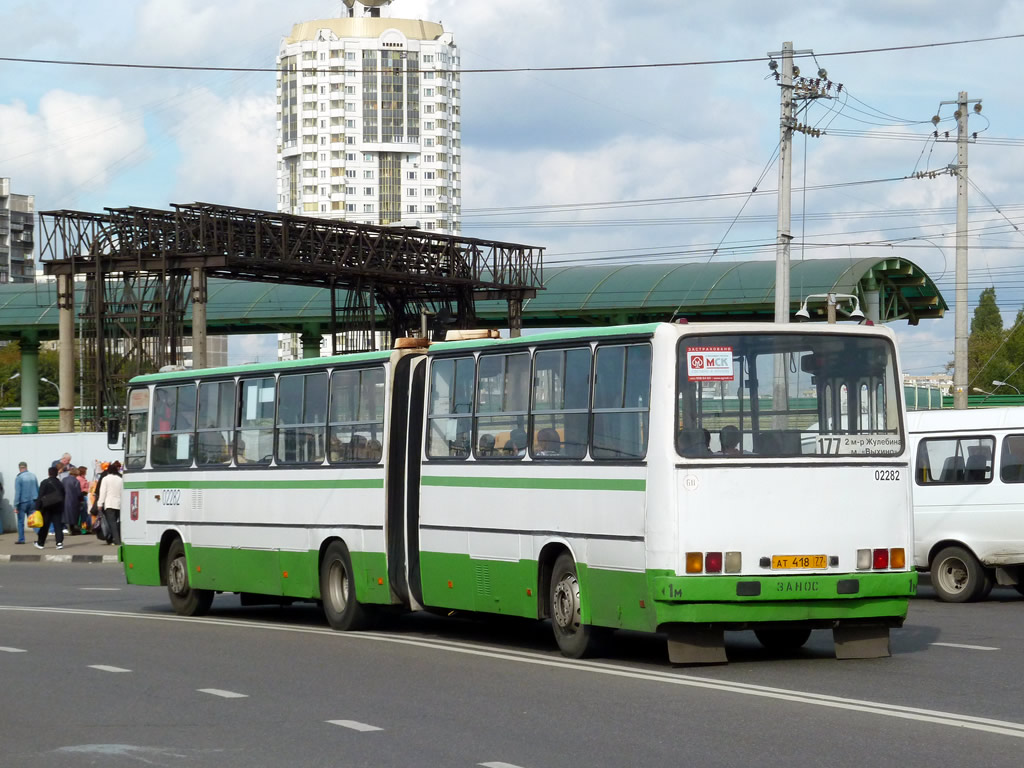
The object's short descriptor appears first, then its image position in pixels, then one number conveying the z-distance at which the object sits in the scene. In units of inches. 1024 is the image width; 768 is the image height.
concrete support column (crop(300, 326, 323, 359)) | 2711.6
